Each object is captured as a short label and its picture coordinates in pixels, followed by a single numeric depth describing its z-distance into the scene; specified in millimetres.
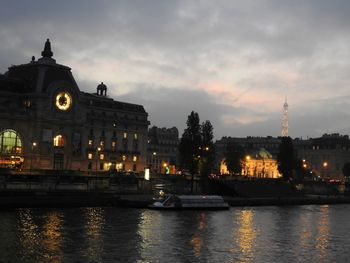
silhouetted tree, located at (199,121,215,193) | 150125
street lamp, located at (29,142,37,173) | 143125
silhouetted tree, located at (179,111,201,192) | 147750
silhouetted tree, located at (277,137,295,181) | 183875
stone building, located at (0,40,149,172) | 142875
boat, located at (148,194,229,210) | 108100
